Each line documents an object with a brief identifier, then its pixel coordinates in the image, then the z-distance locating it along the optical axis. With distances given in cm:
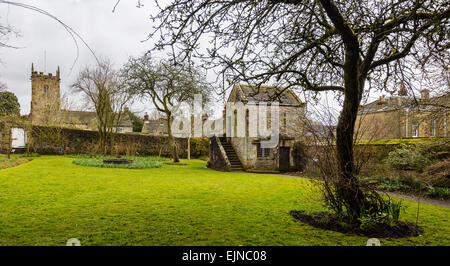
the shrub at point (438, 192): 1058
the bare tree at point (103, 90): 2559
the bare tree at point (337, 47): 448
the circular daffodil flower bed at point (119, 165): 1814
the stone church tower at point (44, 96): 3575
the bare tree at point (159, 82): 2181
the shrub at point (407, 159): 1248
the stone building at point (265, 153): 1961
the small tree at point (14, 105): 3354
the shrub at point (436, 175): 1101
